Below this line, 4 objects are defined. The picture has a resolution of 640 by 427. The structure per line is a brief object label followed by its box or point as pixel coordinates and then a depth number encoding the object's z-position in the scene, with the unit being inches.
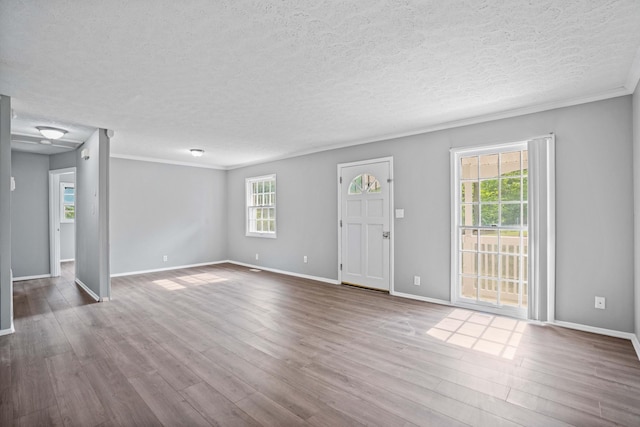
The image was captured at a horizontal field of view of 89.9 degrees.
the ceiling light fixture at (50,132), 175.8
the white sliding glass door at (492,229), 152.8
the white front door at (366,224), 199.5
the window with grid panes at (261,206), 282.4
